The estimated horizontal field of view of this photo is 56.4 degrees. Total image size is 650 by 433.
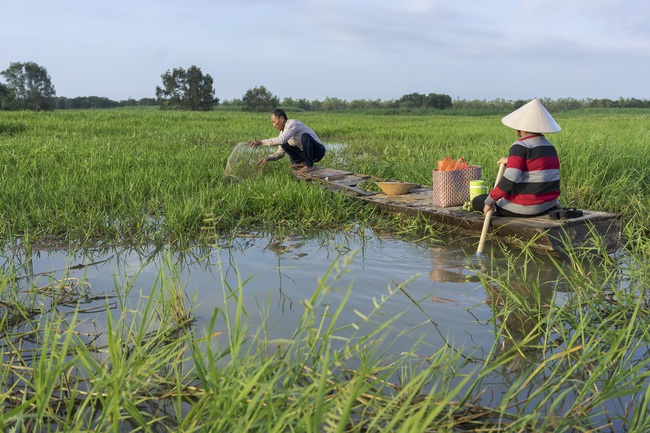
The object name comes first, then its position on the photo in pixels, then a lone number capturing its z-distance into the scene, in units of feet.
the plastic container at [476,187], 16.69
